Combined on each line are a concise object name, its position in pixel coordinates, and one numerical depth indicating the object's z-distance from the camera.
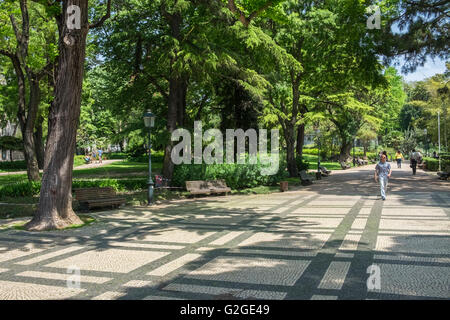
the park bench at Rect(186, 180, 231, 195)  17.45
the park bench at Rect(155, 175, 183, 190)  18.14
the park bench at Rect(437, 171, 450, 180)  23.59
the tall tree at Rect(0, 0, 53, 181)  18.41
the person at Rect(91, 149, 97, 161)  49.75
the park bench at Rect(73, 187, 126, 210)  13.41
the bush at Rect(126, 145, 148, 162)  45.78
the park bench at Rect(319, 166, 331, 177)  30.16
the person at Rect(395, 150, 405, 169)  36.33
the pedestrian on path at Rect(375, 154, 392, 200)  14.86
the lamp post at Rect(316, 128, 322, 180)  27.00
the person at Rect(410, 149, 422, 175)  28.88
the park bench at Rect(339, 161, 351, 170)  40.81
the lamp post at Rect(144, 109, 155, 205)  15.47
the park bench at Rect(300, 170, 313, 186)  23.31
